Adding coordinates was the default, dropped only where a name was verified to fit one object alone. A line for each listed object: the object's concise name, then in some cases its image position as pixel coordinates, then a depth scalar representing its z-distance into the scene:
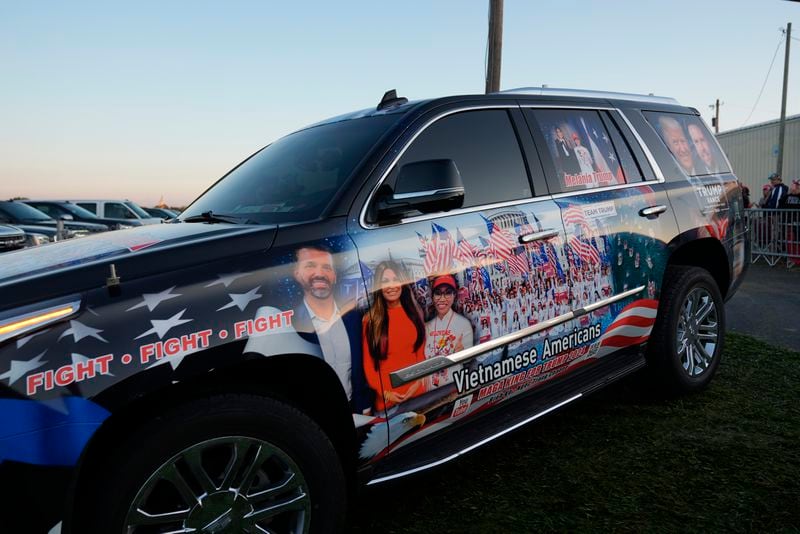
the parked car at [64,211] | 14.94
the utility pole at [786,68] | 25.25
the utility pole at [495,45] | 9.66
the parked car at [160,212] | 25.85
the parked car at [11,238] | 10.22
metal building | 18.34
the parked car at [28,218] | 13.08
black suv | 1.63
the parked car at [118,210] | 16.94
